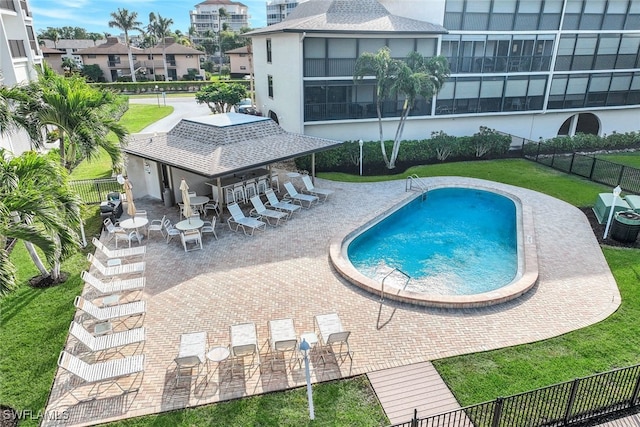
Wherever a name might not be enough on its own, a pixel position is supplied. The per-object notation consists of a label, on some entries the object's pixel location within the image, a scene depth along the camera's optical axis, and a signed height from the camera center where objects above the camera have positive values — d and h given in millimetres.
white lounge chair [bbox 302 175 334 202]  18434 -5311
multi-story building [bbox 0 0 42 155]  25416 +1277
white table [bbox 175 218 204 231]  13752 -5046
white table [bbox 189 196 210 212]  16159 -5049
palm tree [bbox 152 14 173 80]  75250 +7014
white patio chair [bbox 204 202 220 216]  16873 -5493
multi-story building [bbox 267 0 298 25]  131250 +17657
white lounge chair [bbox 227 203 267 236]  14977 -5367
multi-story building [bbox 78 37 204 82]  73562 +1141
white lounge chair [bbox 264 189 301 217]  16734 -5360
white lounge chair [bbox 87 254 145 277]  11510 -5400
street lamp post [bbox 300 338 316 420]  7270 -5350
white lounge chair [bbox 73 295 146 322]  9523 -5480
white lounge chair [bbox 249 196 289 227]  15859 -5362
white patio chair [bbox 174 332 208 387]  8188 -5560
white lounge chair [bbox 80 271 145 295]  10623 -5467
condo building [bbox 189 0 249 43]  164250 +19415
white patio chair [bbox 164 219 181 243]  14195 -5407
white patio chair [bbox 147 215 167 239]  14609 -5462
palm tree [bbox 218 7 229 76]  132500 +16016
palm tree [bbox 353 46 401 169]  20594 -118
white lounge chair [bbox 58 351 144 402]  7797 -5558
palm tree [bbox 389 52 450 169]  20031 -527
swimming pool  11672 -6226
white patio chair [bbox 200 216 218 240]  14509 -5418
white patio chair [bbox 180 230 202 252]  13620 -5392
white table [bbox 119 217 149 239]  13969 -5075
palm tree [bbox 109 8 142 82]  74875 +8038
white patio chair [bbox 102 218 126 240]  14166 -5293
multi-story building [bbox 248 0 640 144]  23141 +159
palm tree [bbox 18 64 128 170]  13078 -1317
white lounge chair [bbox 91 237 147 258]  12430 -5333
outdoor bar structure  15477 -3227
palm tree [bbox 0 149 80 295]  7454 -2651
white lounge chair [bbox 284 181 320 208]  17544 -5285
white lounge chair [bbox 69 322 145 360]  8562 -5540
